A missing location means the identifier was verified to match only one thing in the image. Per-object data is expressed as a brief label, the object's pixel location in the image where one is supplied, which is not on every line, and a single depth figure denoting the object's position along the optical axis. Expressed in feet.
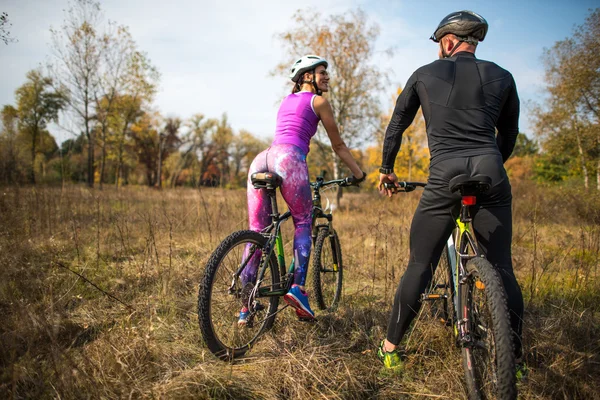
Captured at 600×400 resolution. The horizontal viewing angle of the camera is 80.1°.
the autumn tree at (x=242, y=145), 214.07
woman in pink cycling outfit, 8.49
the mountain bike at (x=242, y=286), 6.95
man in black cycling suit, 6.32
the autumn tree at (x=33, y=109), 81.95
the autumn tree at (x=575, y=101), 42.70
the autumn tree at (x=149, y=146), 118.89
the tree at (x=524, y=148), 225.56
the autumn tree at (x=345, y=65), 46.50
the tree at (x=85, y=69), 61.26
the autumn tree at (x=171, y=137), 169.52
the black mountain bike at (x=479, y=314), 5.04
